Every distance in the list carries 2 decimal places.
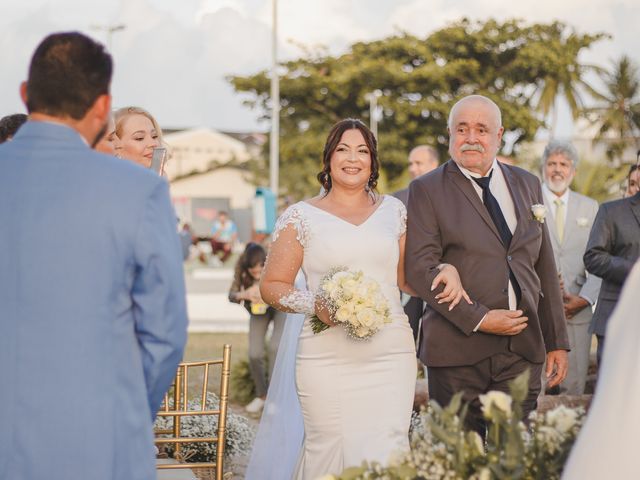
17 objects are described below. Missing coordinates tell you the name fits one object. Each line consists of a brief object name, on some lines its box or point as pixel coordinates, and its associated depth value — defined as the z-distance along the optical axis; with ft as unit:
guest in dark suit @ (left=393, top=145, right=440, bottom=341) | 32.50
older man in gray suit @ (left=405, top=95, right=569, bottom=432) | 19.10
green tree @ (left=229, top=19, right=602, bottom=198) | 167.02
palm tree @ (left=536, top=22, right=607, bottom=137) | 168.04
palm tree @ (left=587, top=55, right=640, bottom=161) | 213.87
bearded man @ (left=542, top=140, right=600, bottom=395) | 30.30
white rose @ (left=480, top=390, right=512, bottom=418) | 10.52
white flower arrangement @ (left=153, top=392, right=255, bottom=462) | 25.62
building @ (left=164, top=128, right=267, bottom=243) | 247.50
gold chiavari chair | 17.13
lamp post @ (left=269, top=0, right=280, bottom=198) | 107.65
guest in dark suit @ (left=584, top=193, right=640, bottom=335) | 25.73
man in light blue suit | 10.82
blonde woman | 19.66
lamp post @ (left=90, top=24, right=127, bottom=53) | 166.40
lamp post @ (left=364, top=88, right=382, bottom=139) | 165.48
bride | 19.92
